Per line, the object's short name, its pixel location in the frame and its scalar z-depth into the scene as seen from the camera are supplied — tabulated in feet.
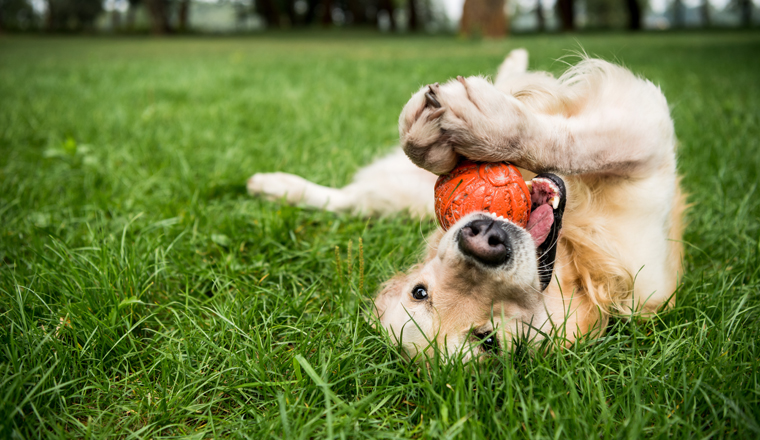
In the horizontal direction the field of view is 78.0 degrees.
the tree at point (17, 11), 157.94
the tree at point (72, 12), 144.36
